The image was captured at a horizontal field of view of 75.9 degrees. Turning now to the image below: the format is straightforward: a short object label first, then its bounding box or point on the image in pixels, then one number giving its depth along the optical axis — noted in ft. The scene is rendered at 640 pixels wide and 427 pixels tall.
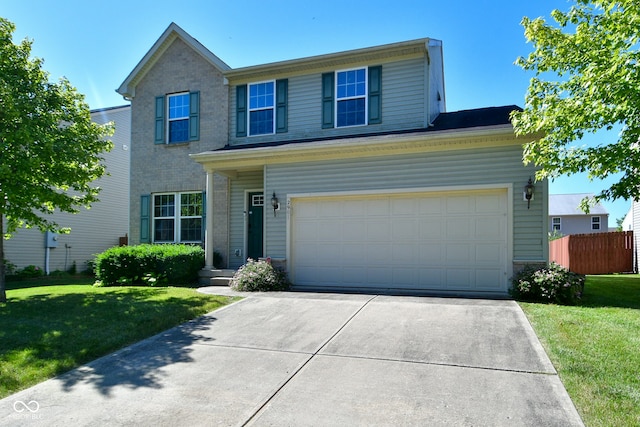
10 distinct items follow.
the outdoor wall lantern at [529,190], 28.30
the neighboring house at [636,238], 54.13
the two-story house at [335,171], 30.04
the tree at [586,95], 20.81
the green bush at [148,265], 37.06
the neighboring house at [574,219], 112.57
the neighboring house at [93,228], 53.71
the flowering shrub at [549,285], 26.09
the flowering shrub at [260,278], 32.19
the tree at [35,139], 27.09
